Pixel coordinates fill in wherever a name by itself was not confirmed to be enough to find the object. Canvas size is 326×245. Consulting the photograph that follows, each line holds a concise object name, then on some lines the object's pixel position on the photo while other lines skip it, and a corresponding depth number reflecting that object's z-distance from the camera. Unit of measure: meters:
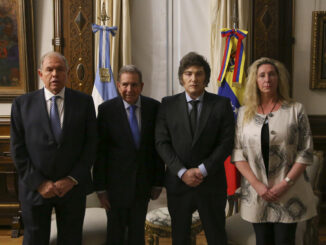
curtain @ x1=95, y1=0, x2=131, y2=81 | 3.44
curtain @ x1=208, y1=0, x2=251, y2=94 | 3.36
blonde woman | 1.87
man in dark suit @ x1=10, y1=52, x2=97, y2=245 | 1.83
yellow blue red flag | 3.15
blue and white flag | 3.26
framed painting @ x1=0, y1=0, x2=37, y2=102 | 3.49
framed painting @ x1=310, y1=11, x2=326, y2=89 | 3.48
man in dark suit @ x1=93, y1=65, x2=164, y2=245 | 1.99
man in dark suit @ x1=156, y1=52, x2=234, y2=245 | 1.90
